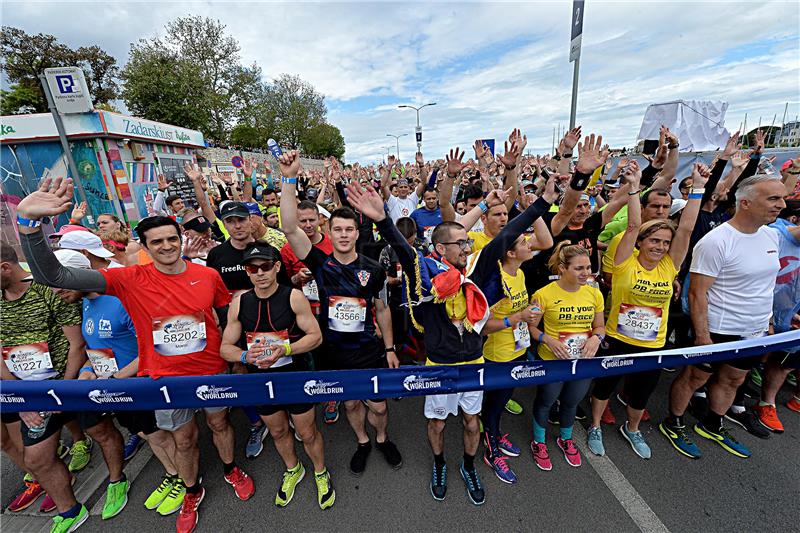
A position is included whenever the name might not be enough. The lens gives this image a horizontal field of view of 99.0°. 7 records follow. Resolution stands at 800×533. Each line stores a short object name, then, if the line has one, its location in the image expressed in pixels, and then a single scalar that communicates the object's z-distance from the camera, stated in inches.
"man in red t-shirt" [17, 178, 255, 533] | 90.1
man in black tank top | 94.2
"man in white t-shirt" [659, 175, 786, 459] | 106.3
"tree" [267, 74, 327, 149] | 1737.2
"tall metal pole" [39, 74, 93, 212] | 223.8
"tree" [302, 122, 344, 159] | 1996.2
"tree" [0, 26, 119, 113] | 933.2
